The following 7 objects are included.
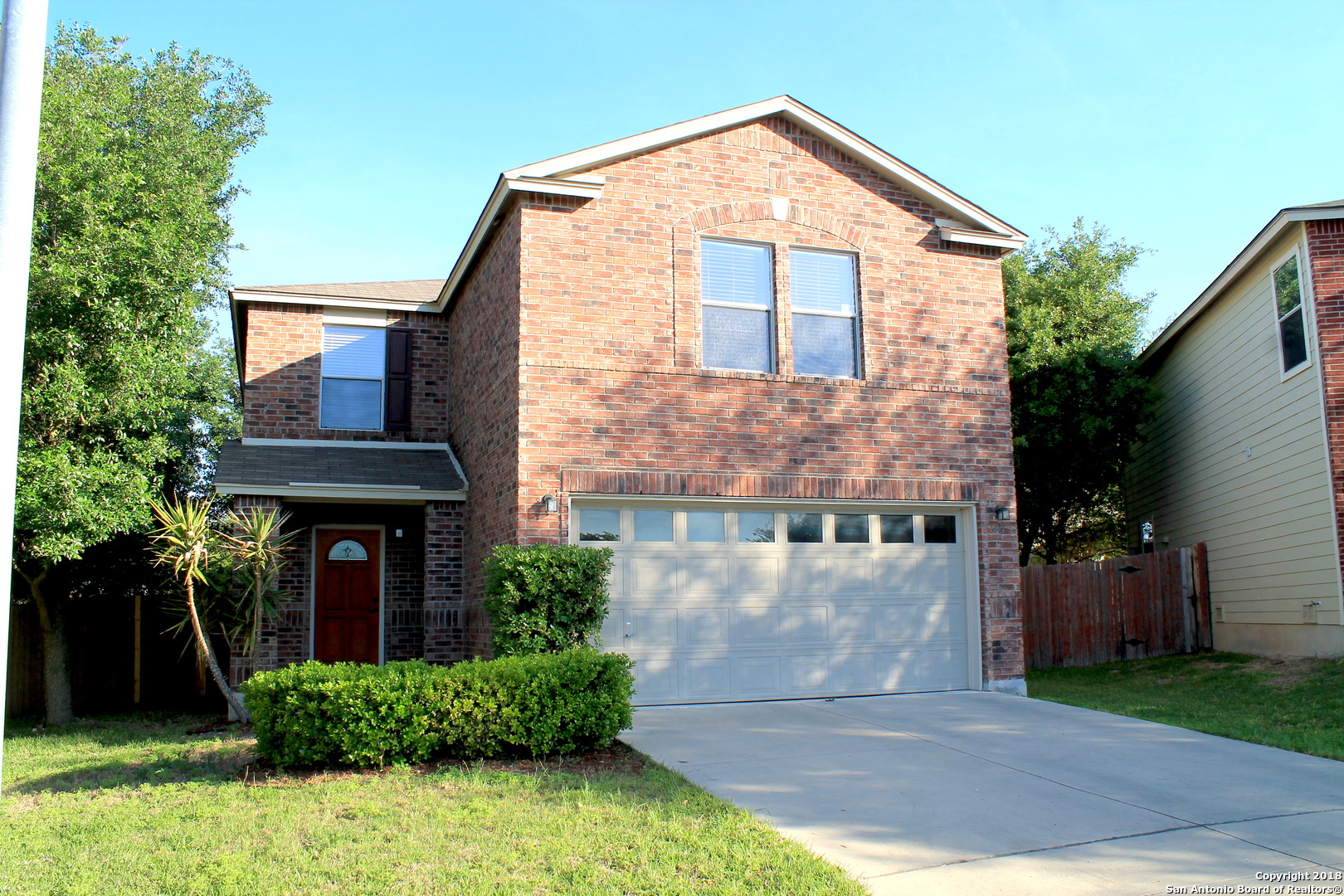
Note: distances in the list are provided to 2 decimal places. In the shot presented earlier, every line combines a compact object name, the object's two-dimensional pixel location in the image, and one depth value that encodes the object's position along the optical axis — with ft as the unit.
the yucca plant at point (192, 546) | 34.09
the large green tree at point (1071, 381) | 61.26
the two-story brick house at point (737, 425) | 36.29
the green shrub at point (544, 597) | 31.14
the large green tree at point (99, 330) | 36.42
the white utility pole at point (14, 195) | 11.26
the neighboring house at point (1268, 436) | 44.19
